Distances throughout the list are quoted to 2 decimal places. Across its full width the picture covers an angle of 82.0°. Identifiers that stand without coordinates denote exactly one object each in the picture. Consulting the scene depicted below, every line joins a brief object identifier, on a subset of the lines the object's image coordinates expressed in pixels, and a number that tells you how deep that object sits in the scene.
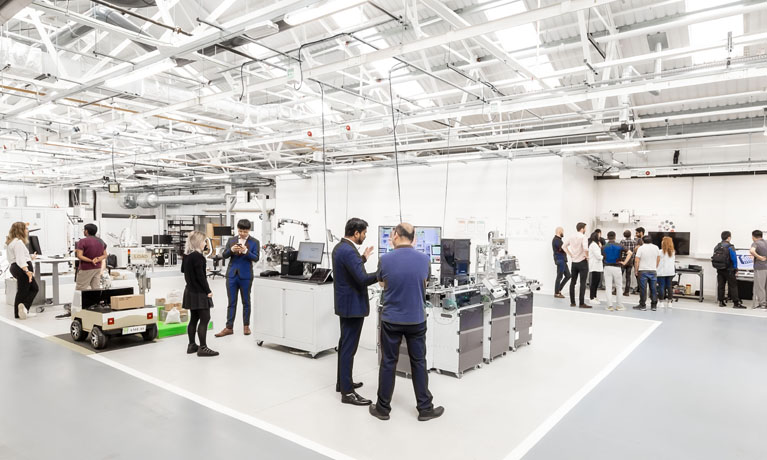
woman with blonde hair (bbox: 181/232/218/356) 4.36
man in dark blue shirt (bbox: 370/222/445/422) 3.03
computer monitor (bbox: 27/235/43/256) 7.52
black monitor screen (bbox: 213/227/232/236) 11.79
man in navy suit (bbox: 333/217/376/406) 3.31
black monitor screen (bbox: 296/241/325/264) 4.86
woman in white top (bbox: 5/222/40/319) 5.97
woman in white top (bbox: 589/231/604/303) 7.52
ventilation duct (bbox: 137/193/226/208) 15.95
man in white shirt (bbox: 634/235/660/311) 7.39
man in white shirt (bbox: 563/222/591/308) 7.59
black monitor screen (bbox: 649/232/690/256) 9.13
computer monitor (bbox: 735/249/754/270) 8.14
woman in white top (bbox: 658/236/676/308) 7.66
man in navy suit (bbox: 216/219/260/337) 5.16
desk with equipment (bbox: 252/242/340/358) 4.43
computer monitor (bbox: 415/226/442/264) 5.24
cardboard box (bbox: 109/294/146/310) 4.79
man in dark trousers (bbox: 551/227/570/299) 8.36
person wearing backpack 7.75
